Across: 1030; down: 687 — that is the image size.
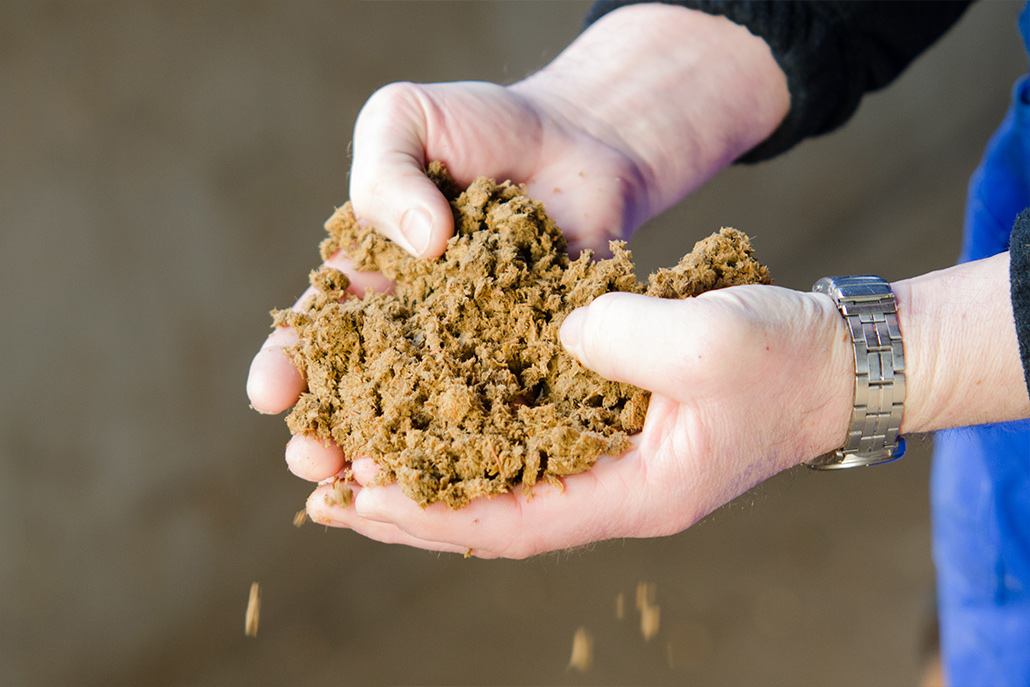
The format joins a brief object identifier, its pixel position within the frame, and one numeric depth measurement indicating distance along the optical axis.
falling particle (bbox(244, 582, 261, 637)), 0.76
